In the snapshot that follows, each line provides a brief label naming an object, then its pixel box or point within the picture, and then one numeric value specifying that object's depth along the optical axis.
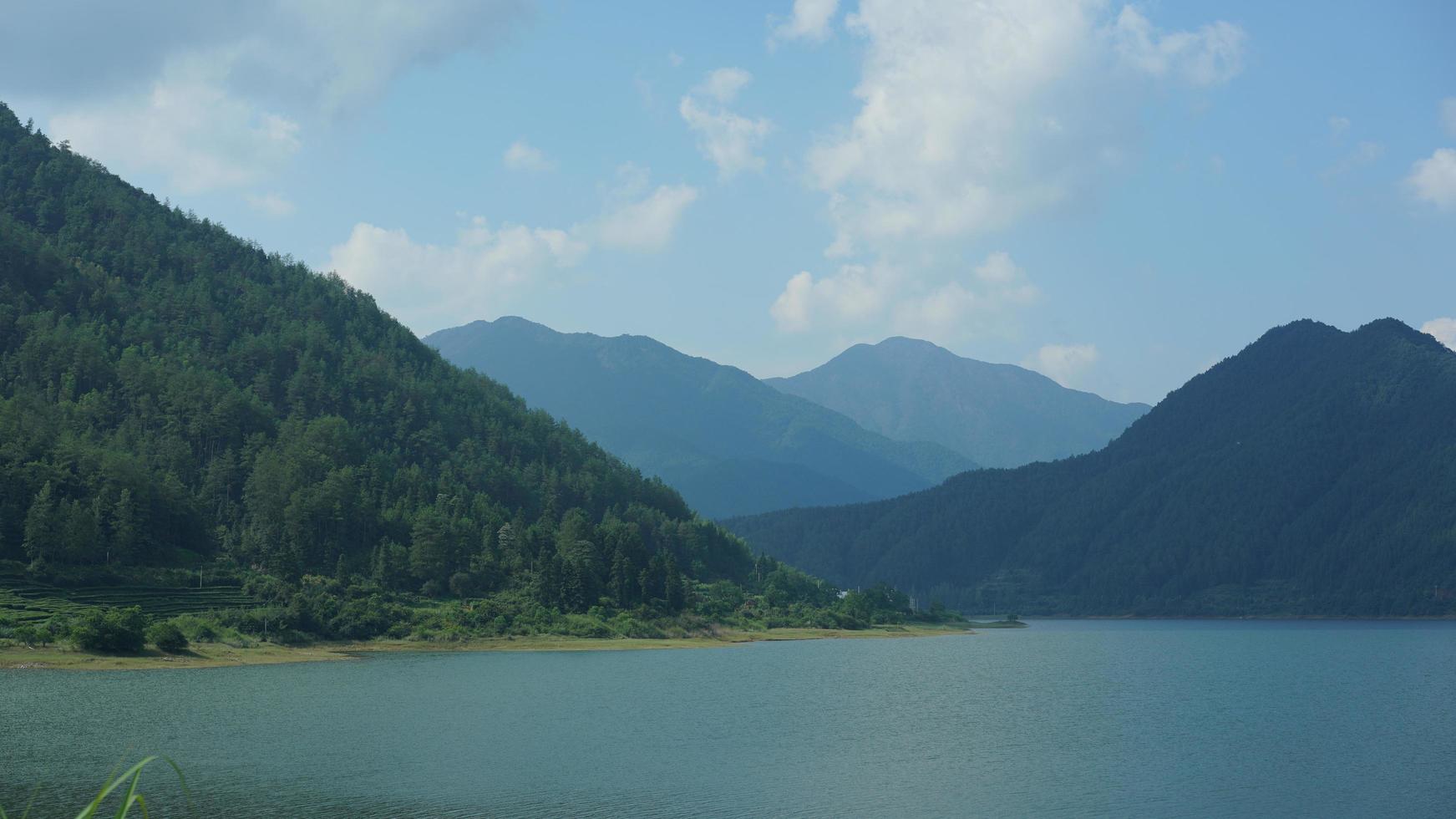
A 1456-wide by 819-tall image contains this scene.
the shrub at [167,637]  121.38
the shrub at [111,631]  115.94
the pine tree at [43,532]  142.25
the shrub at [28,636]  115.38
